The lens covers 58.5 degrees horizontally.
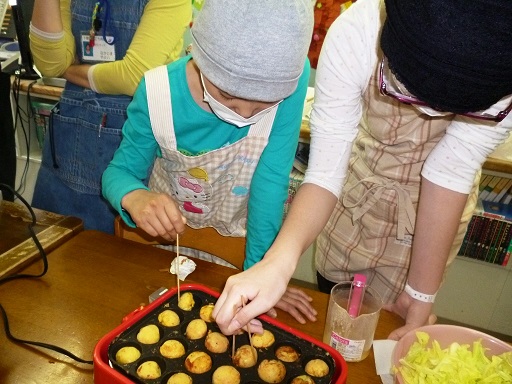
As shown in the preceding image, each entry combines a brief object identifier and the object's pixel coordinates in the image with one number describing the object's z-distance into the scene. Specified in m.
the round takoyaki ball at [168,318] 0.82
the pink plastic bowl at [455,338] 0.81
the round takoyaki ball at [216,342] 0.79
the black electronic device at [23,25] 1.86
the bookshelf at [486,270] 2.19
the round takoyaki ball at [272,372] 0.74
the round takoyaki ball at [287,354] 0.77
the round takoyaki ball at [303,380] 0.71
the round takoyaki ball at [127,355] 0.71
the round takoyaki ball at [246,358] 0.77
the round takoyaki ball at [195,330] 0.81
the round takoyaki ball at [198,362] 0.75
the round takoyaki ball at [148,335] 0.77
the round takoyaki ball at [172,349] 0.77
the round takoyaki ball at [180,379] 0.71
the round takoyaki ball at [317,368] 0.72
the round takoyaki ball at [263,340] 0.79
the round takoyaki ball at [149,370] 0.70
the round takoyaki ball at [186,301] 0.86
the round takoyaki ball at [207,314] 0.84
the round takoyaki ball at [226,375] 0.73
